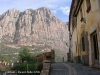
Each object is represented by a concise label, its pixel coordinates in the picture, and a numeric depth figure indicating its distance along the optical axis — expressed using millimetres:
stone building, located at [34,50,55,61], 21479
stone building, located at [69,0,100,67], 6579
